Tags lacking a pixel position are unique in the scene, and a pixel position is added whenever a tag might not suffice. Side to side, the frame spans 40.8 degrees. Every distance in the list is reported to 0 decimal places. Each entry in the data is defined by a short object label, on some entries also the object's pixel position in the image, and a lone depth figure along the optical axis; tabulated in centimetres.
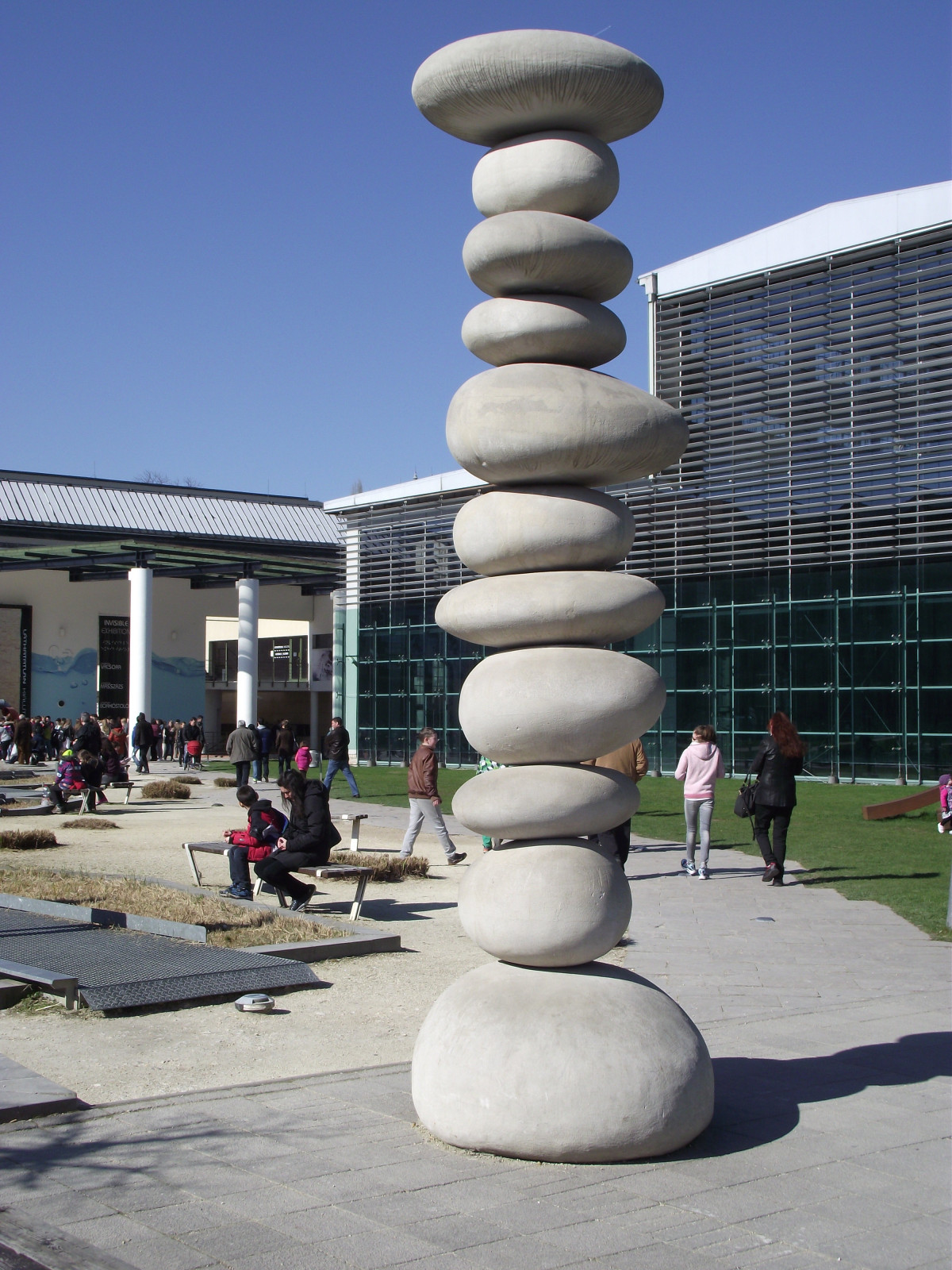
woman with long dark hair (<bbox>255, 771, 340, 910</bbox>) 1096
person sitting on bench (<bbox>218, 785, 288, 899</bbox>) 1155
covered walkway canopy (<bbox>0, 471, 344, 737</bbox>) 3931
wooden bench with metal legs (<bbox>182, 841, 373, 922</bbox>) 1093
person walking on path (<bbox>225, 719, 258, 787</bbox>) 2433
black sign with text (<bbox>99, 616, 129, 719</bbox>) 4891
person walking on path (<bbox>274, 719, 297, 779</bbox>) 2811
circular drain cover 762
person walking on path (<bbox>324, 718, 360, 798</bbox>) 2228
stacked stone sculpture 496
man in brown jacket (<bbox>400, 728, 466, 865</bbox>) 1494
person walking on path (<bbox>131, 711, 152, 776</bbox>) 3541
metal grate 776
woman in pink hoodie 1426
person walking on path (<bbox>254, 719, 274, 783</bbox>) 3028
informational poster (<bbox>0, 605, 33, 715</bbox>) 4631
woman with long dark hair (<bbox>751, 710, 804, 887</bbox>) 1305
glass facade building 2888
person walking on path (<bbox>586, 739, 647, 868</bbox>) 1238
